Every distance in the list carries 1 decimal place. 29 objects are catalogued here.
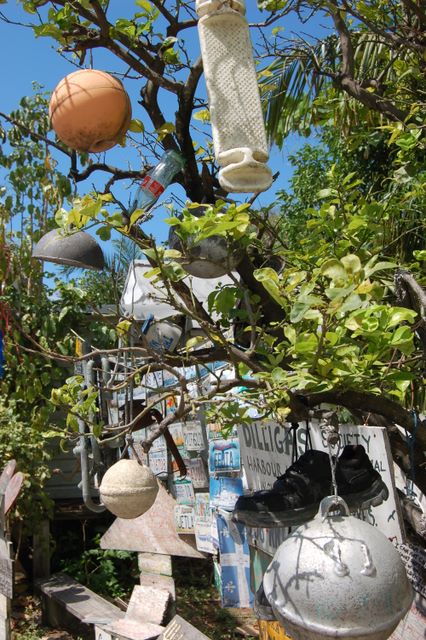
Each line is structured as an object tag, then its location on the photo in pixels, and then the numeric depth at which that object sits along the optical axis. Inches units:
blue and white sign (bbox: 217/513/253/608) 173.6
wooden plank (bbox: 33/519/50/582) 255.6
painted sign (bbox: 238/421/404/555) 91.0
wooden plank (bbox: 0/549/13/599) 163.9
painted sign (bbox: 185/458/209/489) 199.2
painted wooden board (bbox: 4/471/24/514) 172.1
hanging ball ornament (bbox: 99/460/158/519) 95.9
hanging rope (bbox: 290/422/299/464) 100.7
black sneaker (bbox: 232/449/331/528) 83.5
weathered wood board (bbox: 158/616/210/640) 154.3
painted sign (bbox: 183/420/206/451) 197.5
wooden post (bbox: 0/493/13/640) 164.1
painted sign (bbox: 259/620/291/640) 136.9
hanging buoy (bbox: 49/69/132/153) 94.9
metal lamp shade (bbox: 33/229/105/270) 113.5
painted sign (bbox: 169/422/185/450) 217.2
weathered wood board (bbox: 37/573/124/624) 202.5
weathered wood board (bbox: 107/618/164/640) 169.0
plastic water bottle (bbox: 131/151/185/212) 98.7
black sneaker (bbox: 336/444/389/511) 84.2
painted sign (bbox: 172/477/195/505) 207.4
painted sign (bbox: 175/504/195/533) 199.9
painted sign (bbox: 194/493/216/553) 190.4
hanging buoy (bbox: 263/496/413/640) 62.4
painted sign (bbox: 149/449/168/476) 228.8
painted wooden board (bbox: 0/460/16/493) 180.1
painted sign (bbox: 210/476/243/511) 175.3
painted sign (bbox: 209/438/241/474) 176.9
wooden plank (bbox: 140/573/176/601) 192.7
